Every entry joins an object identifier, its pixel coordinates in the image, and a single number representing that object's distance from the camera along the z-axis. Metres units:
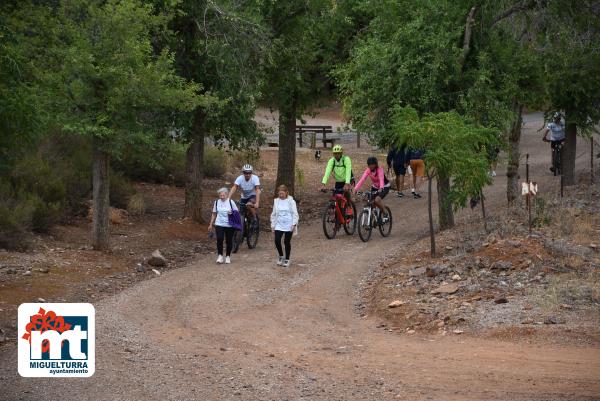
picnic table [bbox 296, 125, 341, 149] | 43.66
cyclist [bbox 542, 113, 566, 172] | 31.58
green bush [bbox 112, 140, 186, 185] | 28.72
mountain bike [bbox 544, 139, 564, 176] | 32.16
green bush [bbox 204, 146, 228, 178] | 33.53
